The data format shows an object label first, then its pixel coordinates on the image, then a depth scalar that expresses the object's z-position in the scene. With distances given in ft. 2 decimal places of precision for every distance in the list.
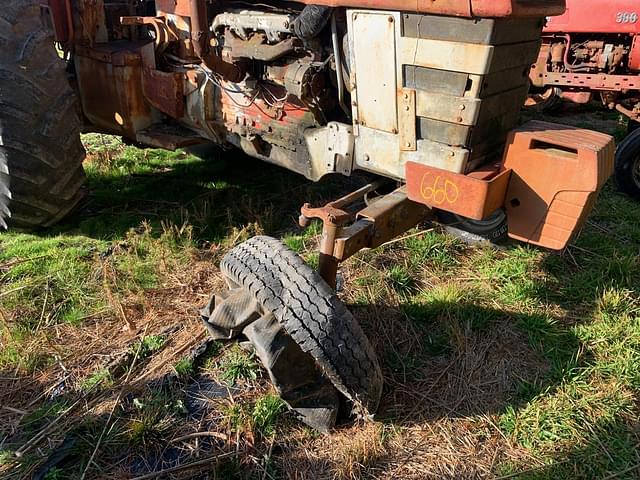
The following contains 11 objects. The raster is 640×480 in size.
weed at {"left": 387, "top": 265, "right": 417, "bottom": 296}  10.97
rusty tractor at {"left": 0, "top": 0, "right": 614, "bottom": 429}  7.52
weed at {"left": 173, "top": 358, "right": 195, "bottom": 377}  9.05
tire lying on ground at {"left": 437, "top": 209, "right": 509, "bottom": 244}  12.52
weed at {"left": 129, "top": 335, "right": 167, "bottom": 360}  9.52
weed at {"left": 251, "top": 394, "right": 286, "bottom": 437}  8.10
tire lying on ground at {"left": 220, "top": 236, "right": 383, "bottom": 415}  7.16
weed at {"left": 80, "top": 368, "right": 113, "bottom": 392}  8.81
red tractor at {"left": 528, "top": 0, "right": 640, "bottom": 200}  16.88
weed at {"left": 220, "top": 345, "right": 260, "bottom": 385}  8.98
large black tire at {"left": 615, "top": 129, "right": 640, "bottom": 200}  14.87
